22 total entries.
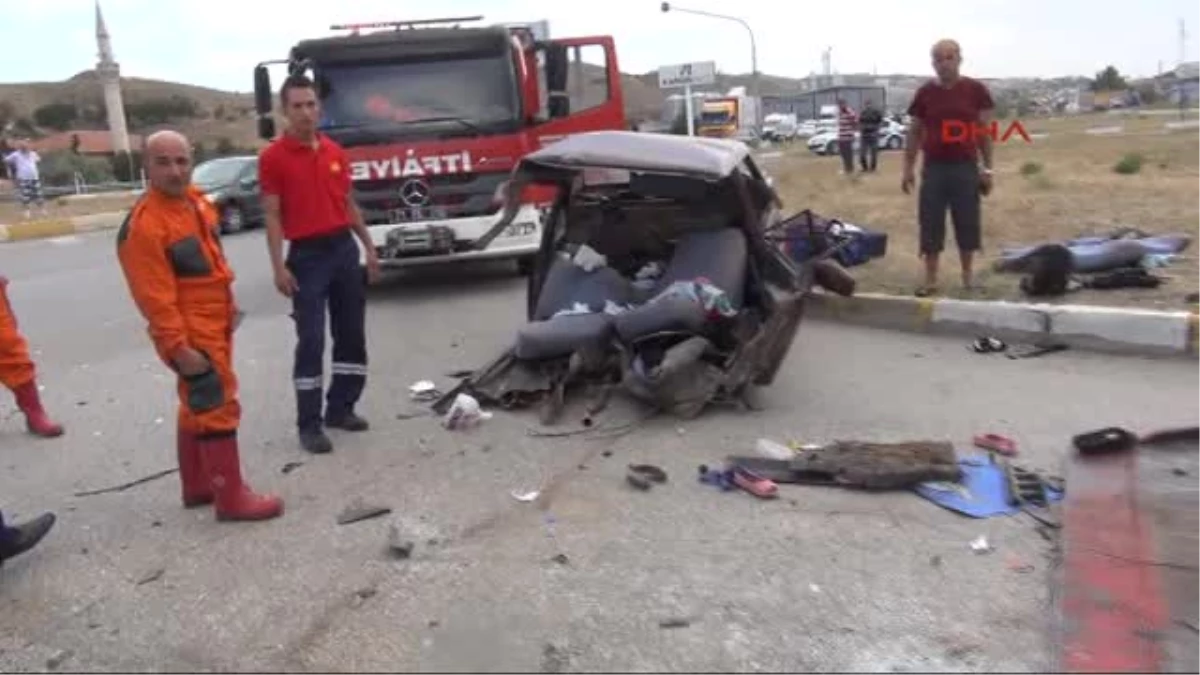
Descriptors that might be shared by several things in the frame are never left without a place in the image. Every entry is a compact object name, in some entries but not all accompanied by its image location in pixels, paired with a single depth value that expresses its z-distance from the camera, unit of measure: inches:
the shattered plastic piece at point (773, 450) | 198.2
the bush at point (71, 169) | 1852.9
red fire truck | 402.9
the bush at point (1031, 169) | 745.9
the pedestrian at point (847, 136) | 979.9
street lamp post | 1769.8
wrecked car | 232.8
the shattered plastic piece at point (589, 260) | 268.4
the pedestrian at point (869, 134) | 1006.7
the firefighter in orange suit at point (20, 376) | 247.4
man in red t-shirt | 314.7
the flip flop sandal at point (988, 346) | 278.5
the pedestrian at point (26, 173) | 958.4
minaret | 2824.8
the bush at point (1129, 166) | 698.2
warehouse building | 2423.7
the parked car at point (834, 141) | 1706.4
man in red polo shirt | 216.8
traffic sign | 1227.2
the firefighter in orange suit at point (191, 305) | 169.5
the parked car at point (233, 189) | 836.0
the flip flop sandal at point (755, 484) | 180.4
